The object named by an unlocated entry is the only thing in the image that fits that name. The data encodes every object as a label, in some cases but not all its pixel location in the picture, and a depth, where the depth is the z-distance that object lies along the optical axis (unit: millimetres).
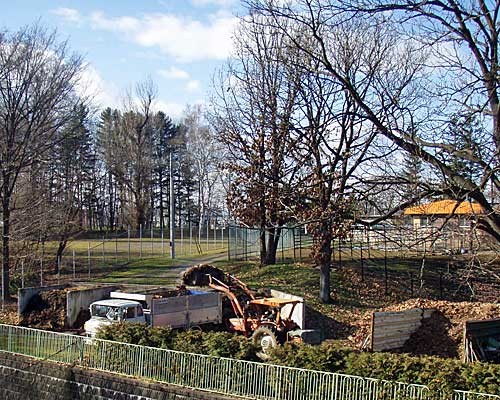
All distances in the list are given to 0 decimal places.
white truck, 19266
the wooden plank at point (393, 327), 18312
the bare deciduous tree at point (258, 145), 25062
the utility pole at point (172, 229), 42197
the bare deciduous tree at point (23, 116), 28594
